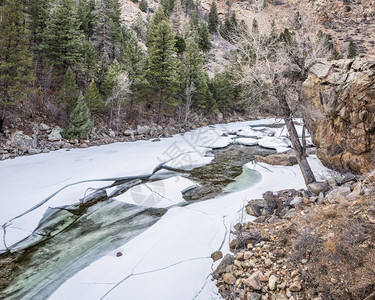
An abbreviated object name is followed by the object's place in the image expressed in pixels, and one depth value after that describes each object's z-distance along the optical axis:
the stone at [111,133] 18.73
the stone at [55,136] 14.87
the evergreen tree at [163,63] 21.89
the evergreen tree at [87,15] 24.34
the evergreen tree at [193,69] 25.92
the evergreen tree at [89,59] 20.23
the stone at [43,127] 15.48
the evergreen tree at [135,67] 21.27
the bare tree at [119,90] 19.00
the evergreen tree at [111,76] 19.45
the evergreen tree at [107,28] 24.81
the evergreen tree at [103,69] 21.76
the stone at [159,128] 22.52
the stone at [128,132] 19.86
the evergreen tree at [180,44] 31.02
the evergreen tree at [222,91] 32.38
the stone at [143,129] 21.05
